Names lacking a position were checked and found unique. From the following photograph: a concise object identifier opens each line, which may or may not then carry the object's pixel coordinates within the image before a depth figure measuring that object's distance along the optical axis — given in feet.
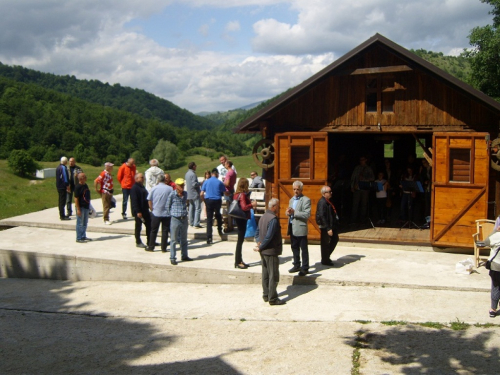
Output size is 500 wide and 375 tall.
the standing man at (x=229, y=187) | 43.96
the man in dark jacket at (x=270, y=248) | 28.21
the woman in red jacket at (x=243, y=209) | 33.76
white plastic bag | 32.42
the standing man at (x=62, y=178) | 48.80
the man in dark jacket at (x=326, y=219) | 33.06
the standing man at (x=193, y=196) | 44.21
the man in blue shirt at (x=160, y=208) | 37.45
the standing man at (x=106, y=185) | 46.57
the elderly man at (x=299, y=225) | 31.99
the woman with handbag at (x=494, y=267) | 24.67
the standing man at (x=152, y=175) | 46.21
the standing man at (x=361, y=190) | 46.03
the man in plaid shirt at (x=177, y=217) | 35.29
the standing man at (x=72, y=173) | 48.80
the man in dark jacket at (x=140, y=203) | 38.70
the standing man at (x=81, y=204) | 40.57
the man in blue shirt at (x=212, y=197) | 40.78
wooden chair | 33.58
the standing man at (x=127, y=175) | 47.50
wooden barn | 36.14
